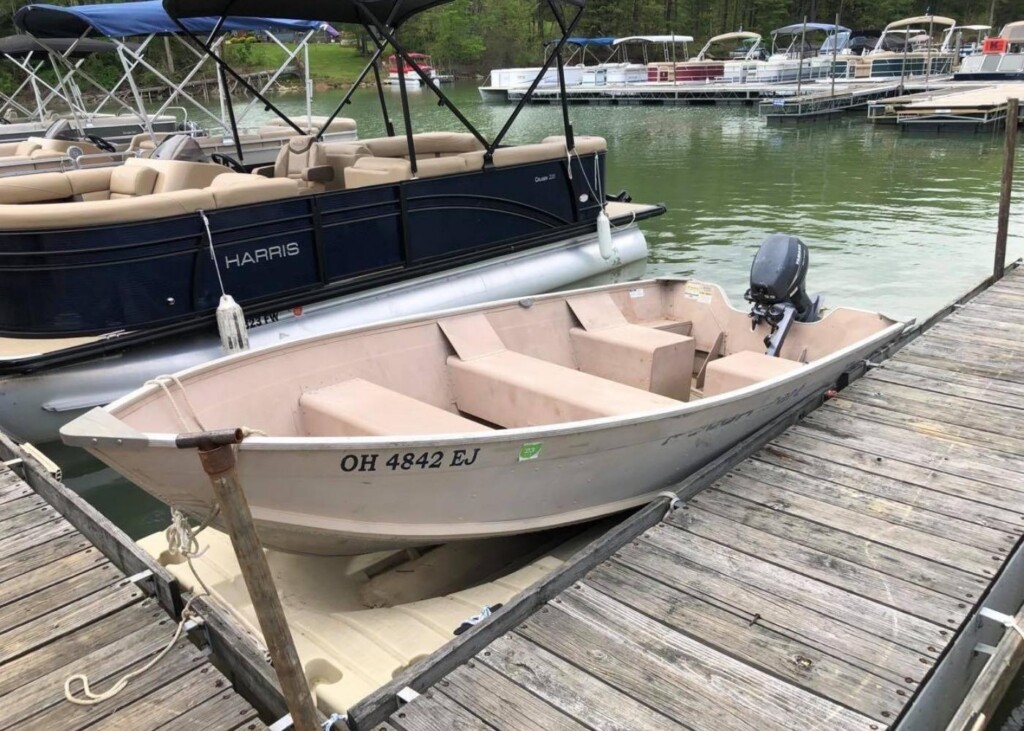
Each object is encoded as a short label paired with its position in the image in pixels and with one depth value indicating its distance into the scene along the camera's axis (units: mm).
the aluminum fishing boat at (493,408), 3578
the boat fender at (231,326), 6395
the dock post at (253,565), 2191
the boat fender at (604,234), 9719
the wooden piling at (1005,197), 8328
